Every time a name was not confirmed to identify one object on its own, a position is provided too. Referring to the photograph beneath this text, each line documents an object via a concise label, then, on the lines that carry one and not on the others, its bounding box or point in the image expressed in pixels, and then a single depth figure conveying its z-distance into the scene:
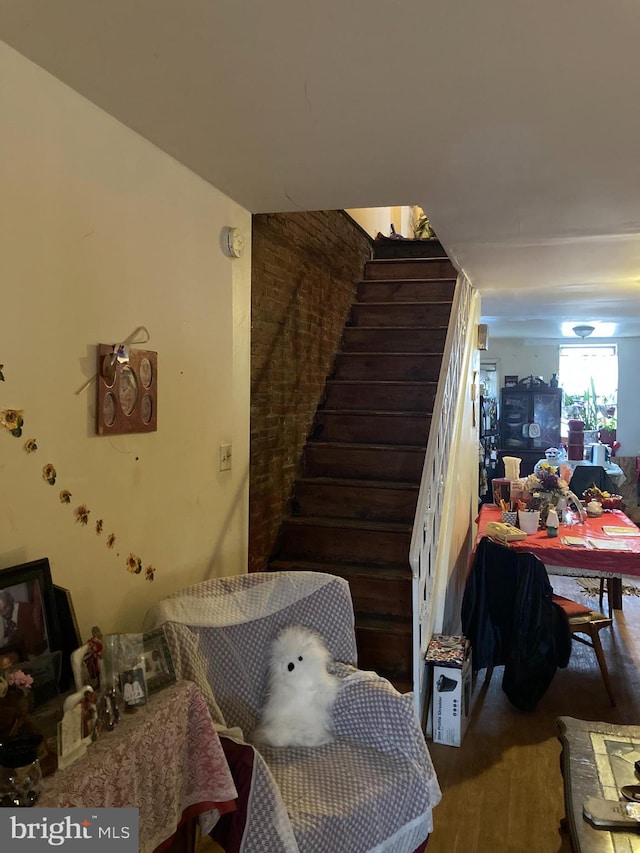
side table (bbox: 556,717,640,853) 1.67
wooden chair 3.49
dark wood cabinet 8.84
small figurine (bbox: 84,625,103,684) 1.75
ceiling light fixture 7.60
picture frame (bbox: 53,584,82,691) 1.80
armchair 1.83
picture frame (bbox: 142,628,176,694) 1.87
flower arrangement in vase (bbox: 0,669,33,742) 1.44
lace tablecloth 1.49
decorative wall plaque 2.05
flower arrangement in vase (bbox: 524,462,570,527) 4.43
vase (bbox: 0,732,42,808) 1.37
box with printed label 3.01
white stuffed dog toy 2.24
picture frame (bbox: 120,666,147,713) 1.76
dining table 3.60
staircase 3.46
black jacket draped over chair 3.34
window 9.30
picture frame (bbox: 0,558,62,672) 1.62
